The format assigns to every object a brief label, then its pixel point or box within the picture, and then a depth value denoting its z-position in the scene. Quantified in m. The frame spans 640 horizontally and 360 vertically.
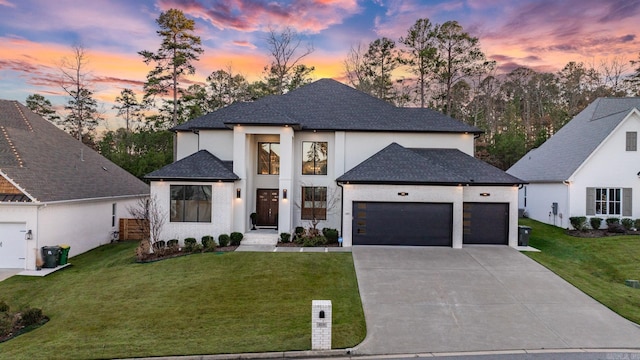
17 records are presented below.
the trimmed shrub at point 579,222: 17.89
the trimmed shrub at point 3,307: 9.71
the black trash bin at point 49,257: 14.04
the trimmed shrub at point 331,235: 15.98
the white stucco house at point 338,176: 15.71
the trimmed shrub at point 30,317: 9.14
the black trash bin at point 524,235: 15.80
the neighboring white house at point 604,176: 18.38
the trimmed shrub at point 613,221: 17.94
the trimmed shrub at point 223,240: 15.51
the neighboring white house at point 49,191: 13.95
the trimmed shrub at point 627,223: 17.73
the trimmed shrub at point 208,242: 15.10
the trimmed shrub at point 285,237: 16.25
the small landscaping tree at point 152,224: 14.91
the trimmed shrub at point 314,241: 15.72
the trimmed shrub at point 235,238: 15.81
